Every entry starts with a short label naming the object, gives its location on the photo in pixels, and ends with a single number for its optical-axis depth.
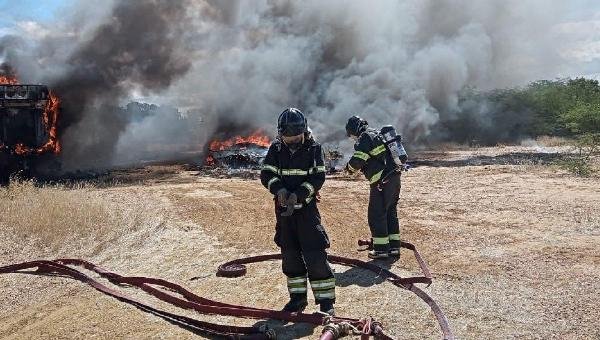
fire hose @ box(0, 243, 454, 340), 3.89
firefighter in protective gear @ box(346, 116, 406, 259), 6.31
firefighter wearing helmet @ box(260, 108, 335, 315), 4.41
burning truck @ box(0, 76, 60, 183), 13.78
